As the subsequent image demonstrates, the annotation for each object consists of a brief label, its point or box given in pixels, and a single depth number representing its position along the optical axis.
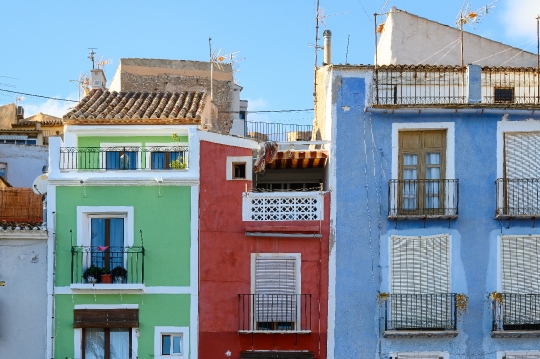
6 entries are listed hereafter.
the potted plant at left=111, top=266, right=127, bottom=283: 24.83
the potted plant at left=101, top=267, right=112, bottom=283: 24.73
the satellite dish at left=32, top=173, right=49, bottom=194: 26.33
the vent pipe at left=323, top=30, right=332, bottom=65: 29.02
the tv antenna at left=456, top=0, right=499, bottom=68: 27.75
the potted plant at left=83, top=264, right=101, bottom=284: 24.79
